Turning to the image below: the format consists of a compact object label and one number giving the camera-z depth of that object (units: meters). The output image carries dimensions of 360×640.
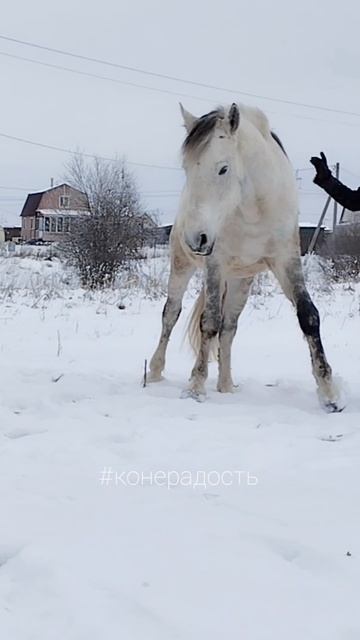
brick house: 60.12
